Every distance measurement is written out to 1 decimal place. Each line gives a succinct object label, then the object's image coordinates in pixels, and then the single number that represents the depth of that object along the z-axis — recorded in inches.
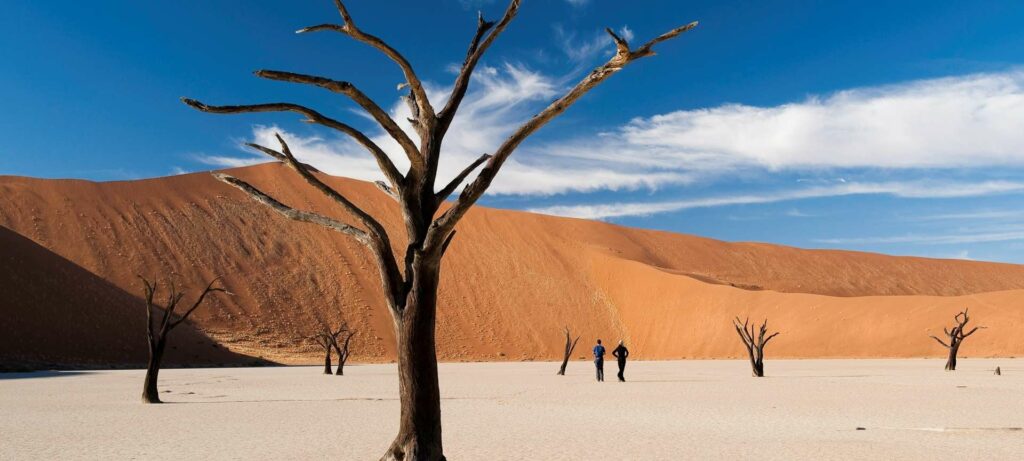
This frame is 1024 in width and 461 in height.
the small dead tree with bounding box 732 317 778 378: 1300.4
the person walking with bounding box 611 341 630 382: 1166.6
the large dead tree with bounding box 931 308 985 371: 1432.1
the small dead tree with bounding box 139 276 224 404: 809.5
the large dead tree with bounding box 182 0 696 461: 310.0
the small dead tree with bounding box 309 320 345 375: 1517.0
